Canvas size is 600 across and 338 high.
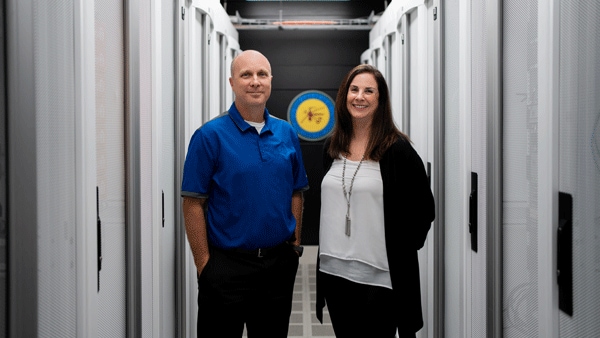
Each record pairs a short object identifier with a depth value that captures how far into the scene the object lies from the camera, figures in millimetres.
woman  2312
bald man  2504
